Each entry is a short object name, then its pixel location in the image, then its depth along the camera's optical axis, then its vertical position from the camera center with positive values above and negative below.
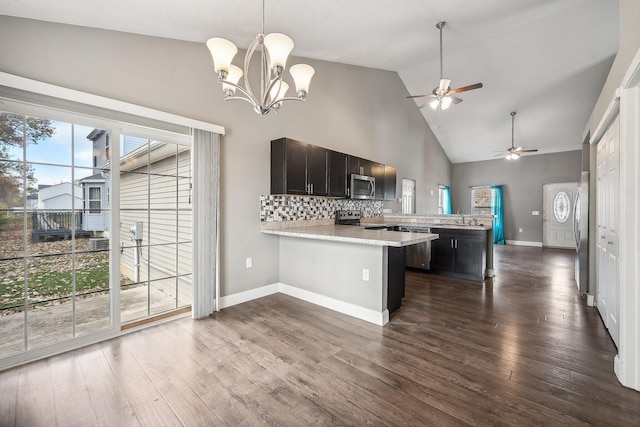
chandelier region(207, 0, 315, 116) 1.72 +1.03
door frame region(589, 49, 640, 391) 1.71 -0.15
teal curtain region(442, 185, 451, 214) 9.49 +0.38
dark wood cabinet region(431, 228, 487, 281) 4.30 -0.70
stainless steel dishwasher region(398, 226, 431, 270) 4.79 -0.77
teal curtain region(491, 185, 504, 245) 8.76 -0.02
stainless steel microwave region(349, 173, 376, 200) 4.46 +0.43
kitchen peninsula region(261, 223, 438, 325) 2.72 -0.67
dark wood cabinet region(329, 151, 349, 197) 4.08 +0.58
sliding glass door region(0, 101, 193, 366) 2.03 -0.13
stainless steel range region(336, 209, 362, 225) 4.71 -0.10
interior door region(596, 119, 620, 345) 2.19 -0.14
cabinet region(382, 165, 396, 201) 5.48 +0.59
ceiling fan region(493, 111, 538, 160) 6.71 +1.56
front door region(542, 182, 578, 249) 7.84 -0.08
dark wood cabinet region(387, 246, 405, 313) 2.85 -0.74
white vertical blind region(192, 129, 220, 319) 2.84 -0.06
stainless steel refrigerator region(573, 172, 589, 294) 3.34 -0.28
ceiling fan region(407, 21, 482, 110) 3.97 +1.77
